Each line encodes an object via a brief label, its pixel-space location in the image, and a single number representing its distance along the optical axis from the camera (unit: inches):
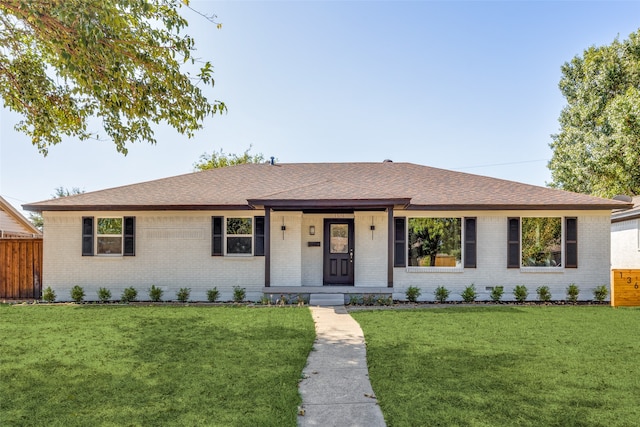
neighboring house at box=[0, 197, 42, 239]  770.2
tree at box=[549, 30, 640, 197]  694.5
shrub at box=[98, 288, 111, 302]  483.2
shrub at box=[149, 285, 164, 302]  481.7
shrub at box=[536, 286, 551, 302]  469.1
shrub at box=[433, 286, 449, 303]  469.2
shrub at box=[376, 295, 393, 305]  449.7
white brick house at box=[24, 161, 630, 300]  477.7
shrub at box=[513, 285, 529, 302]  467.2
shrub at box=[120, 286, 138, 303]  481.1
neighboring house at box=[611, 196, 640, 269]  623.4
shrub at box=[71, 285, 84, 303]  482.9
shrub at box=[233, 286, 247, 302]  474.3
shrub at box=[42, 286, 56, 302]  485.7
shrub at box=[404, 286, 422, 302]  470.0
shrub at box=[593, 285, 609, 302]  467.5
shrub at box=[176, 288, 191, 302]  480.1
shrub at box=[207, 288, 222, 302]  476.4
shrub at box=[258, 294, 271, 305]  451.2
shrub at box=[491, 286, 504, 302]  467.2
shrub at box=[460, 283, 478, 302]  466.3
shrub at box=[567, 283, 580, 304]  466.3
